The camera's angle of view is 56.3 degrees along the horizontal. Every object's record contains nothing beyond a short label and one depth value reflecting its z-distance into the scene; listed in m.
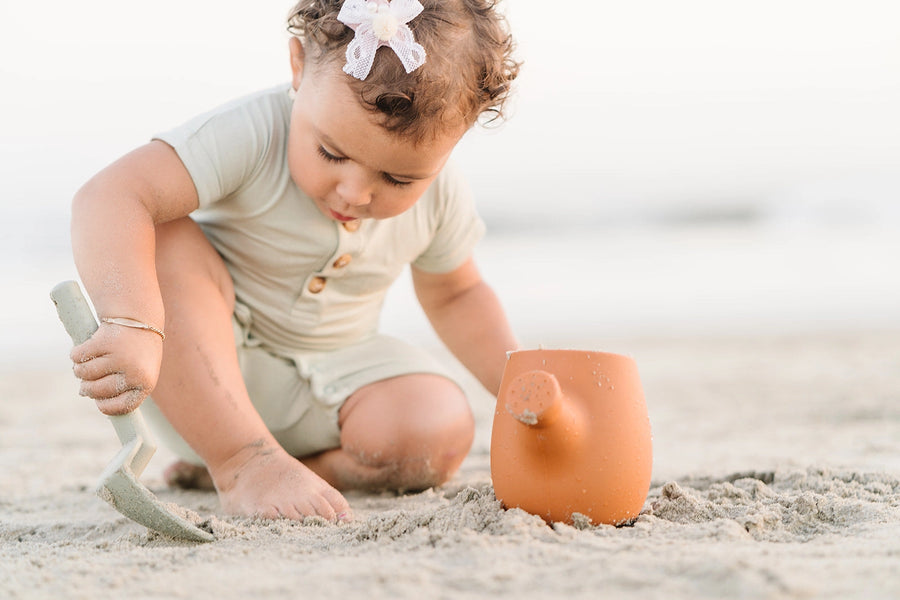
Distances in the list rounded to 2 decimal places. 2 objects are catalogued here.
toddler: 1.40
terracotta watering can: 1.19
